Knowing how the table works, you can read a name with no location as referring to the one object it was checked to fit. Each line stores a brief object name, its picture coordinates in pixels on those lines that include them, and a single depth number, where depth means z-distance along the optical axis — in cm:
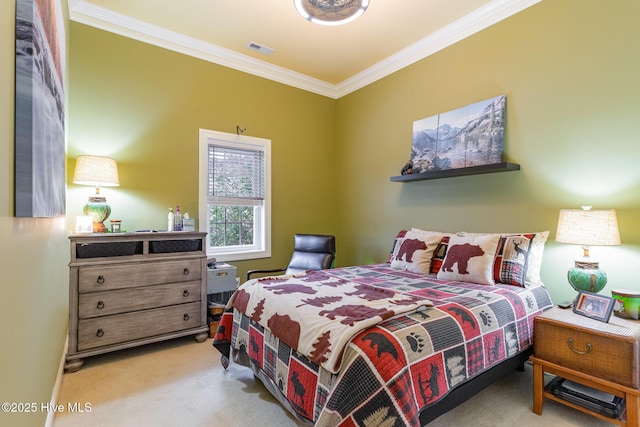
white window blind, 360
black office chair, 338
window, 354
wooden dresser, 238
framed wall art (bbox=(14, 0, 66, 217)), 96
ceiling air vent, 341
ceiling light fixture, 228
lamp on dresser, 261
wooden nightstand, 160
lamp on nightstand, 196
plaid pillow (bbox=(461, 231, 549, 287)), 230
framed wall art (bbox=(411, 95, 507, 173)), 278
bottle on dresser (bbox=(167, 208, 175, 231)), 305
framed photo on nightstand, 181
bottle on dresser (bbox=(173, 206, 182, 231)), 304
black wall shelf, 263
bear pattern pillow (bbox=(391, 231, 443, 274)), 276
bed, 130
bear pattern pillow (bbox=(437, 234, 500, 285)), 231
